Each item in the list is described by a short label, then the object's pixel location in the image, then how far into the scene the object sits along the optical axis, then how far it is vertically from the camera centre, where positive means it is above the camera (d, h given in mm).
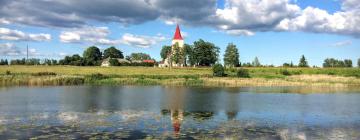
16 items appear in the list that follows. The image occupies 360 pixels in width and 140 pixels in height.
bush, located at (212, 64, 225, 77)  87375 -882
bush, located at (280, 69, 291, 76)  96225 -1404
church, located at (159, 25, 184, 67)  163750 +11008
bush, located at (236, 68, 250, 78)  87312 -1447
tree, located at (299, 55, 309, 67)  152300 +1917
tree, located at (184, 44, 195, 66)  137125 +4231
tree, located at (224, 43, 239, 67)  135625 +3402
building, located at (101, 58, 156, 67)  145238 +1365
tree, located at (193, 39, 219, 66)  135500 +4722
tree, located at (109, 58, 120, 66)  142950 +1650
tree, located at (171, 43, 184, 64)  136750 +4137
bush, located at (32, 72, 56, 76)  78294 -1319
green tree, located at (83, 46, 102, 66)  184250 +6324
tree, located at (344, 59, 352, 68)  186175 +1803
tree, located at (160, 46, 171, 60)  176575 +6373
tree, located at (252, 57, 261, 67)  168500 +1797
